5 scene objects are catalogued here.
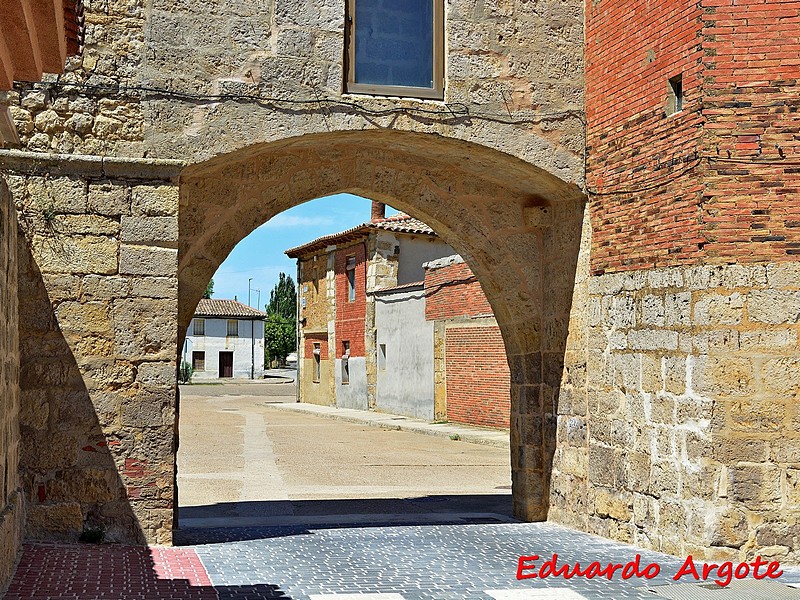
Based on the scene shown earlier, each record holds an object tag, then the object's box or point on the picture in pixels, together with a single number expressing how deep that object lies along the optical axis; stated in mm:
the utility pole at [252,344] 55375
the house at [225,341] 53844
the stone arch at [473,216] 7703
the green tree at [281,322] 64500
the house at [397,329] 20188
